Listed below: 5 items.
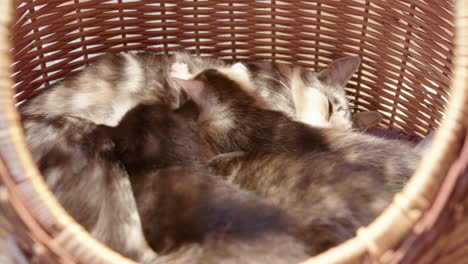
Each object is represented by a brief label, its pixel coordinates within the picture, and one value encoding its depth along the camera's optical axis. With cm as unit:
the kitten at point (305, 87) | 80
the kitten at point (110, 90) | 73
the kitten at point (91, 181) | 62
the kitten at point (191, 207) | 60
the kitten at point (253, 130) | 71
